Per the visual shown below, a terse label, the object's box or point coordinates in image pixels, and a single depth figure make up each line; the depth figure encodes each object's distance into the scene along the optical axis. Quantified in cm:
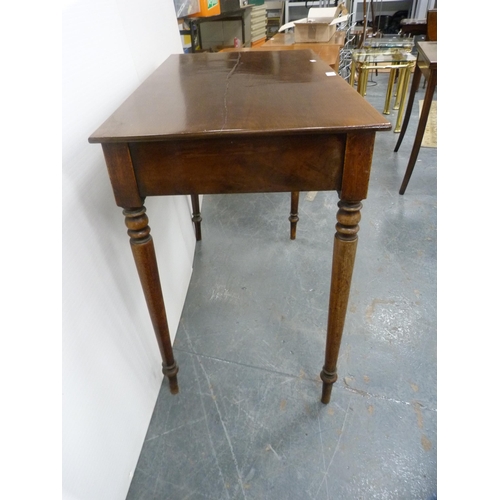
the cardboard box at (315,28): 195
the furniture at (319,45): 166
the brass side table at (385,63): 220
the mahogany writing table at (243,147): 50
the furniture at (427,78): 147
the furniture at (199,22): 163
